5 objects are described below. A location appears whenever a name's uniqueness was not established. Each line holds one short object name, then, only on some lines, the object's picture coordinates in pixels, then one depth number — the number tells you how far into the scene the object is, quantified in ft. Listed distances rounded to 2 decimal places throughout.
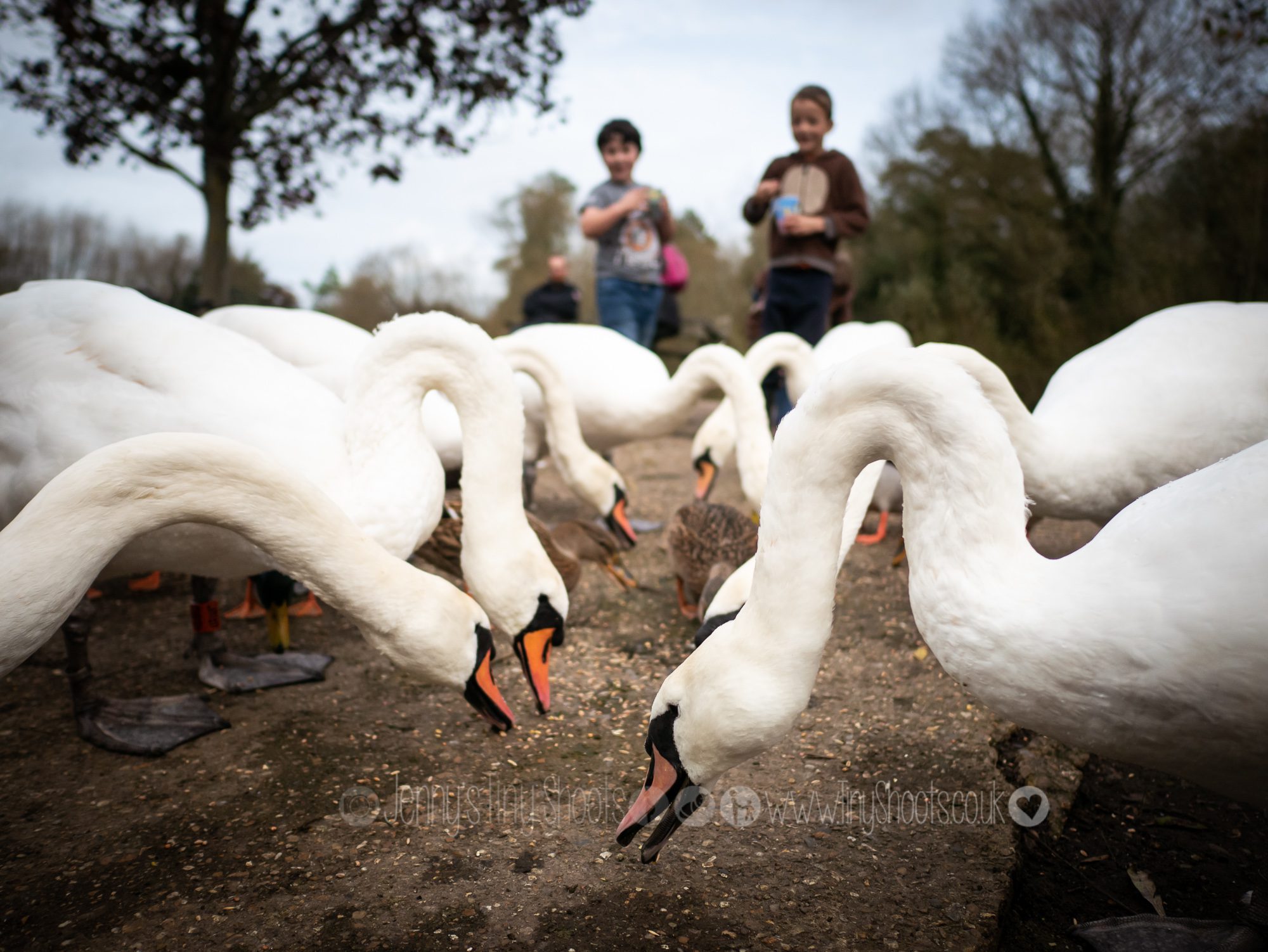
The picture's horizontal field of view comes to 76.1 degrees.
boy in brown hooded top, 18.66
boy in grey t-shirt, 20.39
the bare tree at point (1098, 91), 39.68
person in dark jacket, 30.35
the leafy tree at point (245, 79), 24.18
